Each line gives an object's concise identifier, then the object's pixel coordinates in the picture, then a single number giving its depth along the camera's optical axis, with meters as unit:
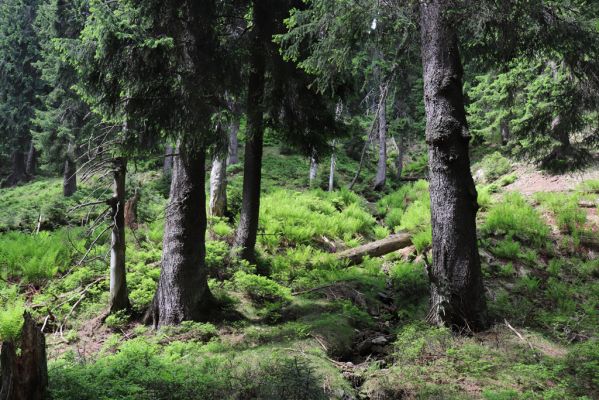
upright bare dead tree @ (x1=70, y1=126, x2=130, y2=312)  6.25
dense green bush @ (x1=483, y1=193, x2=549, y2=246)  9.22
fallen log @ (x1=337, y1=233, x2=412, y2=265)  10.05
